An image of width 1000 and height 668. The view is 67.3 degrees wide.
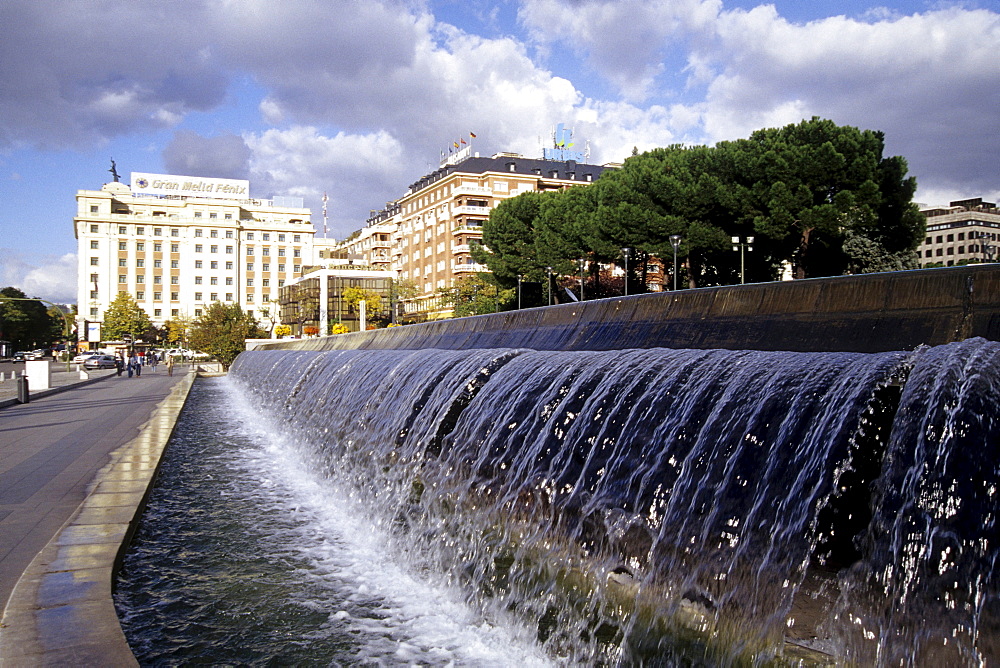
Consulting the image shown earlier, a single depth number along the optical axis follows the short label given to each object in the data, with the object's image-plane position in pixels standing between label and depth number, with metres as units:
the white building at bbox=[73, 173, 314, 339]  101.75
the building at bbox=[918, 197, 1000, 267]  107.06
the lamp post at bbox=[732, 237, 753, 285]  35.99
